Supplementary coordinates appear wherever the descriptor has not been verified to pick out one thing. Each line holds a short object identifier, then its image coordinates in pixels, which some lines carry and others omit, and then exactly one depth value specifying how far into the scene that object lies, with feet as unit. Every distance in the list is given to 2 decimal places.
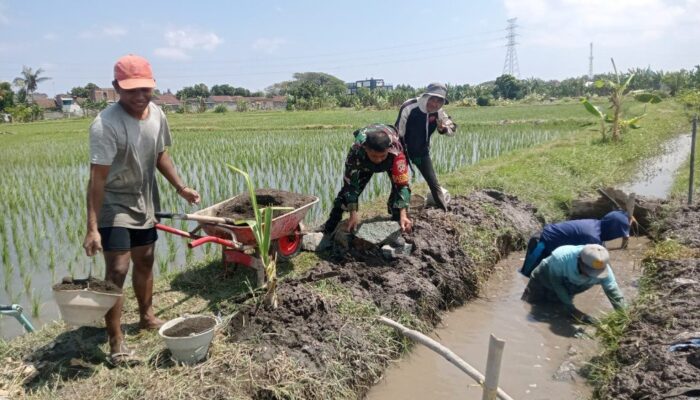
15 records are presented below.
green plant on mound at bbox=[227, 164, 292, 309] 9.87
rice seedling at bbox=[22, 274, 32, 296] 13.58
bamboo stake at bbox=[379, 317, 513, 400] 7.77
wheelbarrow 11.09
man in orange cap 8.43
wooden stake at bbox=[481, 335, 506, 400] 6.89
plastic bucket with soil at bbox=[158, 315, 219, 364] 8.41
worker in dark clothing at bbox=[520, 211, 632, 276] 13.69
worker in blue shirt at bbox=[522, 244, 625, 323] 11.64
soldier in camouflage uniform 13.92
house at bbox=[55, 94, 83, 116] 160.65
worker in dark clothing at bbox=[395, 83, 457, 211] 16.28
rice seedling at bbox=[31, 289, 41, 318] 12.62
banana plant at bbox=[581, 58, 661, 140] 39.23
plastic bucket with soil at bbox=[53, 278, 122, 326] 7.72
